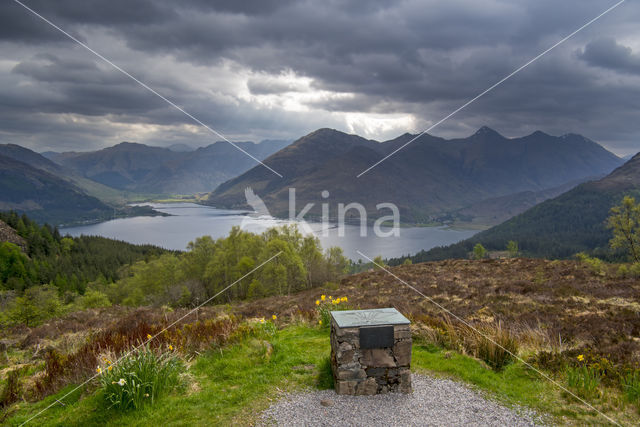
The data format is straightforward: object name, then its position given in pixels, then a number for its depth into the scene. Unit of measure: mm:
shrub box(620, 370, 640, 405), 6705
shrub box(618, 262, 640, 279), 18956
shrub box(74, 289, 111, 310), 43550
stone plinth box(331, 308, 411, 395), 7047
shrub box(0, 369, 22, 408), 7441
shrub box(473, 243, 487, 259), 79219
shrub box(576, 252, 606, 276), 20455
